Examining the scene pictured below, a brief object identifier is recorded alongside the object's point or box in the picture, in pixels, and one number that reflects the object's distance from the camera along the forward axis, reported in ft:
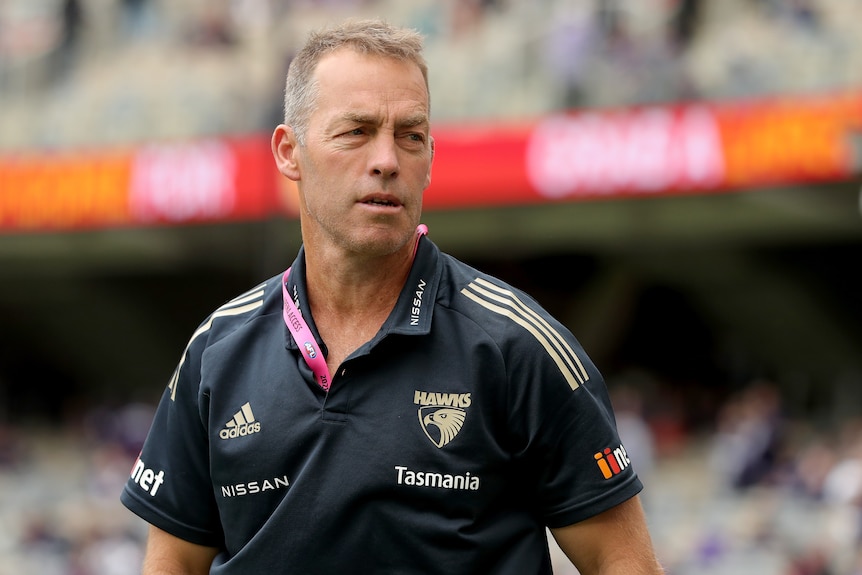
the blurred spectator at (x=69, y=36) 55.16
